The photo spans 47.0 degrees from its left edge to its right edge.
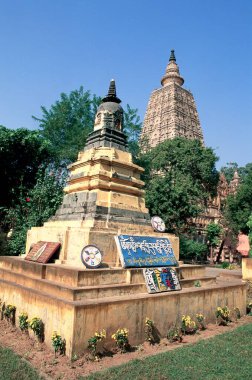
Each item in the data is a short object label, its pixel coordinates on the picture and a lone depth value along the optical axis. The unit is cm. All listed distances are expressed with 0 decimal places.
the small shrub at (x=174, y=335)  696
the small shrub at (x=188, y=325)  740
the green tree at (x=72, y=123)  2314
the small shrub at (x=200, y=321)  792
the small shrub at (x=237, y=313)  927
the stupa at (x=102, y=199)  831
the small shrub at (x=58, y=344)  576
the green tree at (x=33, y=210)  1559
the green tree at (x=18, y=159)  1983
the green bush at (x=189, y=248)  2502
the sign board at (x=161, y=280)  764
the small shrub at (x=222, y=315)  851
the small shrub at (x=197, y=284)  900
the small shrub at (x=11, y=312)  763
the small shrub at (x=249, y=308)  1018
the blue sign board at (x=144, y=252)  807
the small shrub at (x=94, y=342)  570
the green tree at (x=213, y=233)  3091
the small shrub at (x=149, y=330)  672
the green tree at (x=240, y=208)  3148
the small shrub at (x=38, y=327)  634
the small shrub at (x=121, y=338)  603
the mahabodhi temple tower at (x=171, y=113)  4338
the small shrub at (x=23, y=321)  696
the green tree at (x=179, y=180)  2219
